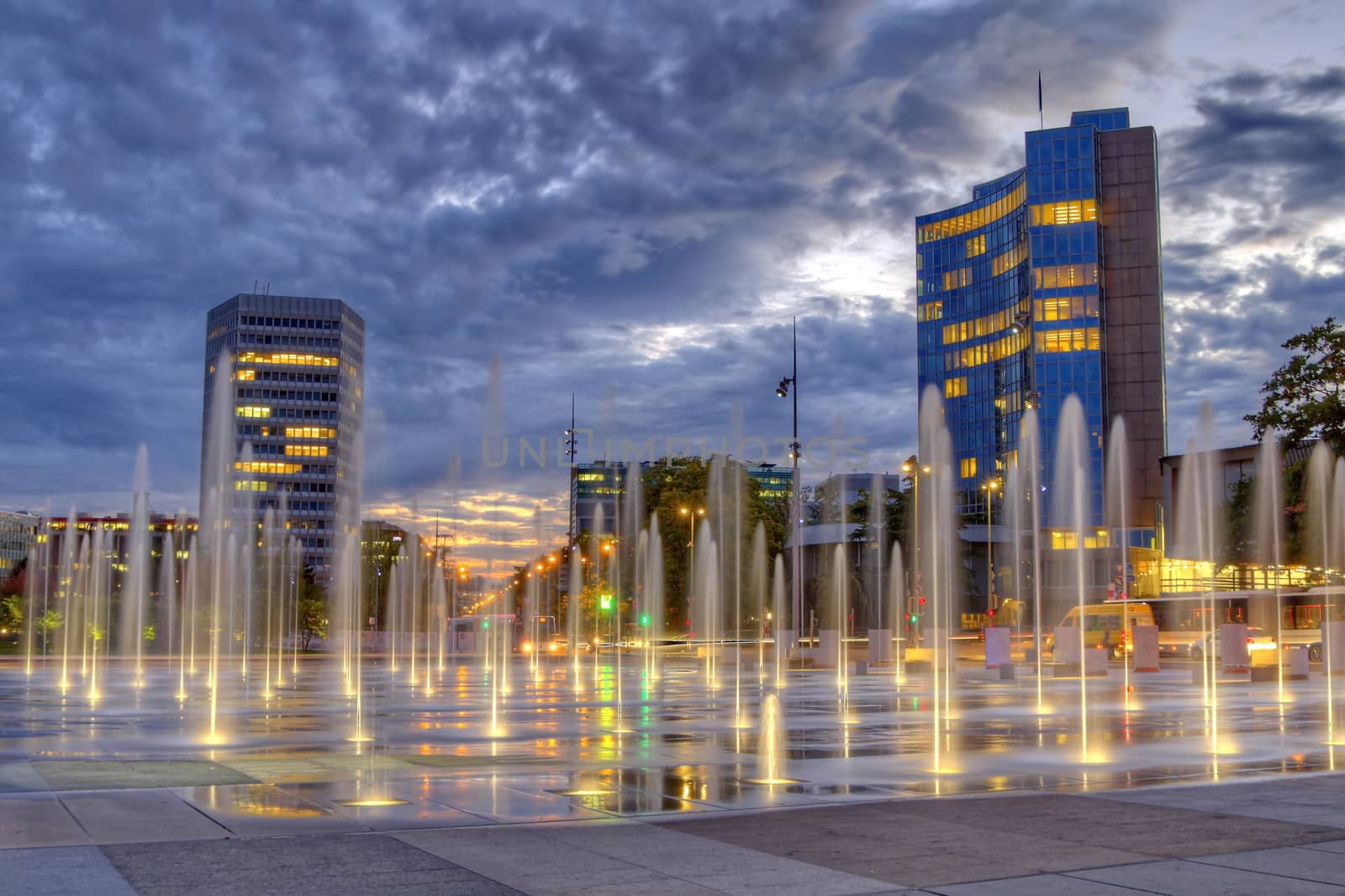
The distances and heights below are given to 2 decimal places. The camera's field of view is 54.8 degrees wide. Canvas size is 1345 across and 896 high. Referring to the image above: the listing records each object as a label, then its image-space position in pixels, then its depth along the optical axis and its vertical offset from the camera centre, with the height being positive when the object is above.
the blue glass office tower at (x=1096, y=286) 106.75 +22.94
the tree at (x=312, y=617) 76.69 -3.18
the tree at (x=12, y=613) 69.81 -2.72
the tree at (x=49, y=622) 63.65 -2.95
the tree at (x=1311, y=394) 44.75 +5.98
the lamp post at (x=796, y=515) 51.94 +2.00
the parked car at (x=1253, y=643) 48.87 -3.11
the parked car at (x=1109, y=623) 63.06 -3.03
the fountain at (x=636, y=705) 15.38 -2.69
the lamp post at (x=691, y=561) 83.94 +0.11
